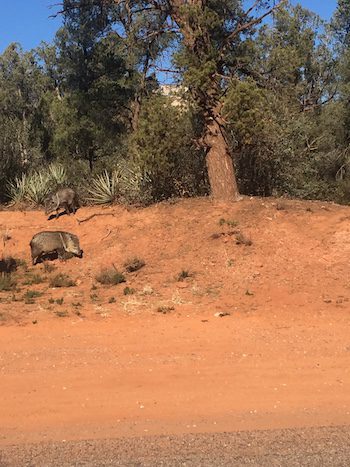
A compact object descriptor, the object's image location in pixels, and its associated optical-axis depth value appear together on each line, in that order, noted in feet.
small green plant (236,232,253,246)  37.65
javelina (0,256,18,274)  38.34
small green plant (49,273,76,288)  34.17
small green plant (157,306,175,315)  28.55
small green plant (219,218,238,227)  40.45
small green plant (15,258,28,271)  39.32
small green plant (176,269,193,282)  33.82
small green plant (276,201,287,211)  42.14
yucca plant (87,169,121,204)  49.42
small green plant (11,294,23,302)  30.78
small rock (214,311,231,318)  27.68
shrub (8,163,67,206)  52.19
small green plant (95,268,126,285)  33.86
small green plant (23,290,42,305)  30.37
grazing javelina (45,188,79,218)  48.11
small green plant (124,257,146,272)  36.09
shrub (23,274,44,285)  35.09
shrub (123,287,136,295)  31.75
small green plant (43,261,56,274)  37.68
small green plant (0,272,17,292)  33.47
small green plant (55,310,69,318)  27.73
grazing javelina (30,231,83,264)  38.70
